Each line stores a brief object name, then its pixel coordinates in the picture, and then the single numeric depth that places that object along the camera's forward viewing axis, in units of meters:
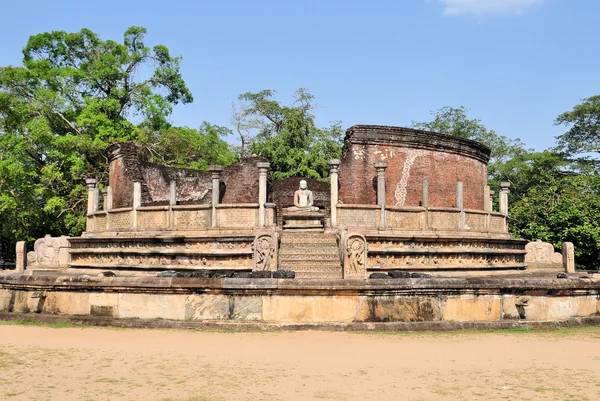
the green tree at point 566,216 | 23.66
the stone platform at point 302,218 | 16.86
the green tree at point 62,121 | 26.33
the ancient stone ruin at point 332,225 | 14.10
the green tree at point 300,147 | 32.00
